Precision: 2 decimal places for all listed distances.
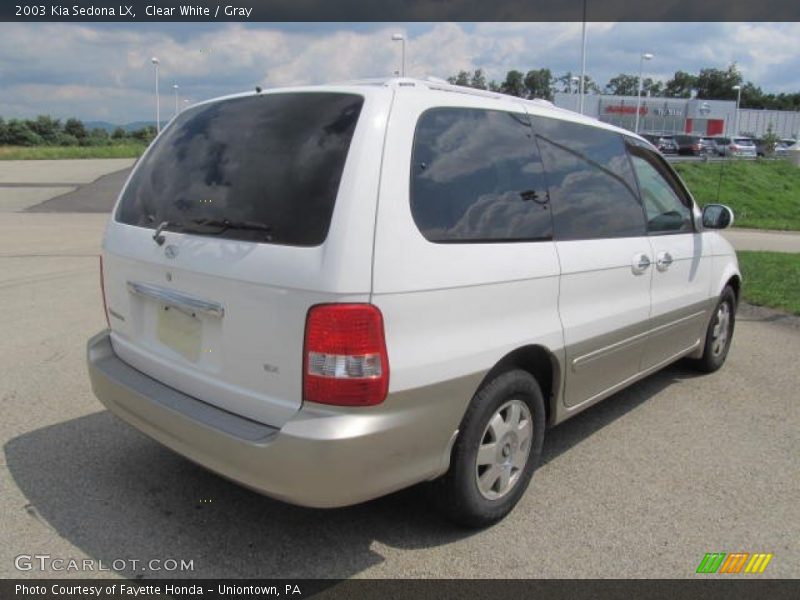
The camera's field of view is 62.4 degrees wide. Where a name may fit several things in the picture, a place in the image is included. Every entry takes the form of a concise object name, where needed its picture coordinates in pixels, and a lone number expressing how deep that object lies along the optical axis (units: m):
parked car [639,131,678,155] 39.50
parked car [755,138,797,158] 38.94
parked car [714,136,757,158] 37.22
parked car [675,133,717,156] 38.62
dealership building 64.56
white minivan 2.37
